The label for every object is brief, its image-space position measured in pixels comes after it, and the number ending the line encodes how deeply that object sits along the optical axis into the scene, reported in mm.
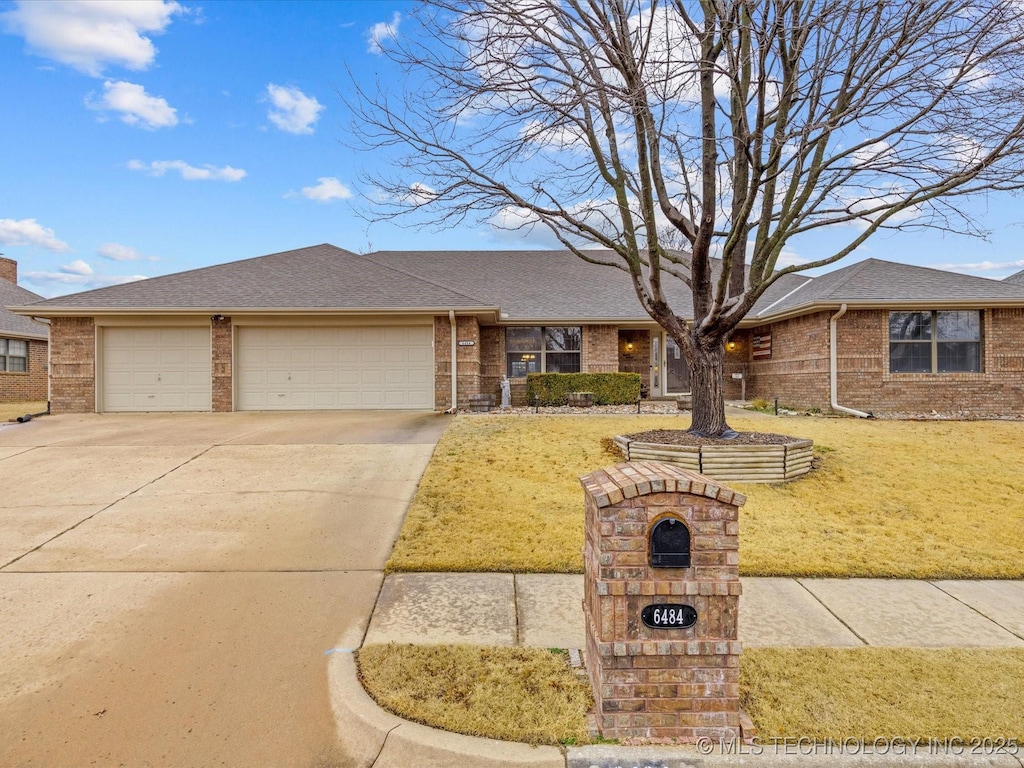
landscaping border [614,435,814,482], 6680
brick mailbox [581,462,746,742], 2277
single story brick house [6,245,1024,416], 12836
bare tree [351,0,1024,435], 5680
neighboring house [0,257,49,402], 18578
